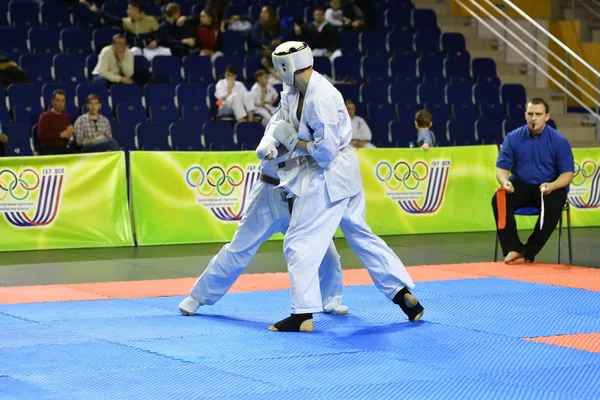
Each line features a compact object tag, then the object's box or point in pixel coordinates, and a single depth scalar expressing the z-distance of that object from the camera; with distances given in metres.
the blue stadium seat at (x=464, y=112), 15.81
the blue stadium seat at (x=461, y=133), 15.35
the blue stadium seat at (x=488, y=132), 15.52
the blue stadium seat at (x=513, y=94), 16.47
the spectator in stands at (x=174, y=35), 15.03
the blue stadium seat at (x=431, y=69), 16.42
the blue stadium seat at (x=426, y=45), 16.91
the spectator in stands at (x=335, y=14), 16.66
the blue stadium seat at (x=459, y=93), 16.03
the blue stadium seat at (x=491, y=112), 16.02
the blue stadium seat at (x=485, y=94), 16.23
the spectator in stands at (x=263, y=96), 14.16
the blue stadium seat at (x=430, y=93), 15.75
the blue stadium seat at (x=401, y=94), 15.59
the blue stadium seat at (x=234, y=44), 15.53
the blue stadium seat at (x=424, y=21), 17.45
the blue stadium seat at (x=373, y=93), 15.33
